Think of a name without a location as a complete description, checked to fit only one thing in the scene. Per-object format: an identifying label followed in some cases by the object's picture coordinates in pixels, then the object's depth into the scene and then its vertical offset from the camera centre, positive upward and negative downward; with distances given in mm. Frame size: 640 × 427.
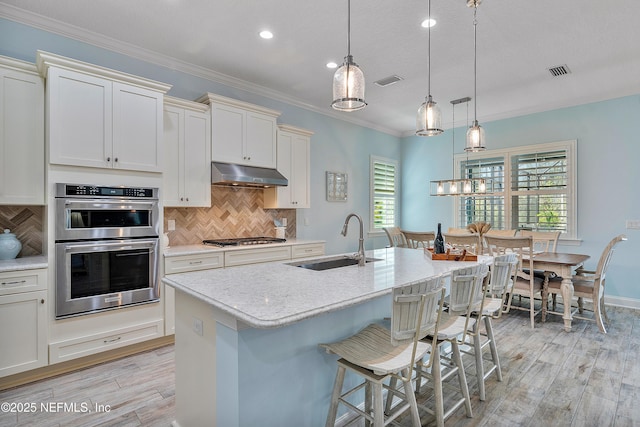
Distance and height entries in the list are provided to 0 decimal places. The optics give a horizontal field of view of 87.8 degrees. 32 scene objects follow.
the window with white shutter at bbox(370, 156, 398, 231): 6258 +447
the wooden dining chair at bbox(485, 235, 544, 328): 3703 -574
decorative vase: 2639 -242
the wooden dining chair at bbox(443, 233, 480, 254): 3765 -302
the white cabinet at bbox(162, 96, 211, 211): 3369 +647
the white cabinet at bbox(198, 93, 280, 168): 3707 +984
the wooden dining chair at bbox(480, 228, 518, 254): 4882 -261
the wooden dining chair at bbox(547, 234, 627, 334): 3557 -810
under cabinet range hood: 3652 +453
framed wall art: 5418 +476
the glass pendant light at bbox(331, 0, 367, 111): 1923 +768
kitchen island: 1449 -624
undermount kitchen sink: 2552 -378
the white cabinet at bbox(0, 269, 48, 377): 2406 -791
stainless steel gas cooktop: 3691 -305
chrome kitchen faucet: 2373 -267
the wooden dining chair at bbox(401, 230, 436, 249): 4082 -285
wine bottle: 2814 -254
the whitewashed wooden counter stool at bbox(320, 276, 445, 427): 1528 -685
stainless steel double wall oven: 2658 -274
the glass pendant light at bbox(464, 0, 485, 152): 3082 +725
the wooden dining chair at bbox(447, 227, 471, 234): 5138 -245
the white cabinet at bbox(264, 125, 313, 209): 4402 +633
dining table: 3633 -618
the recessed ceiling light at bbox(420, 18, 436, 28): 2862 +1680
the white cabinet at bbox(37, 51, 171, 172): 2635 +854
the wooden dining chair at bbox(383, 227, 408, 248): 4787 -313
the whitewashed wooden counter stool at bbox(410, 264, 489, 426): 1932 -702
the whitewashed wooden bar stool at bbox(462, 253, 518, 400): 2348 -673
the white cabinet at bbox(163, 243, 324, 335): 3199 -472
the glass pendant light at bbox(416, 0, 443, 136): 2494 +728
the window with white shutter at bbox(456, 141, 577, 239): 4945 +428
